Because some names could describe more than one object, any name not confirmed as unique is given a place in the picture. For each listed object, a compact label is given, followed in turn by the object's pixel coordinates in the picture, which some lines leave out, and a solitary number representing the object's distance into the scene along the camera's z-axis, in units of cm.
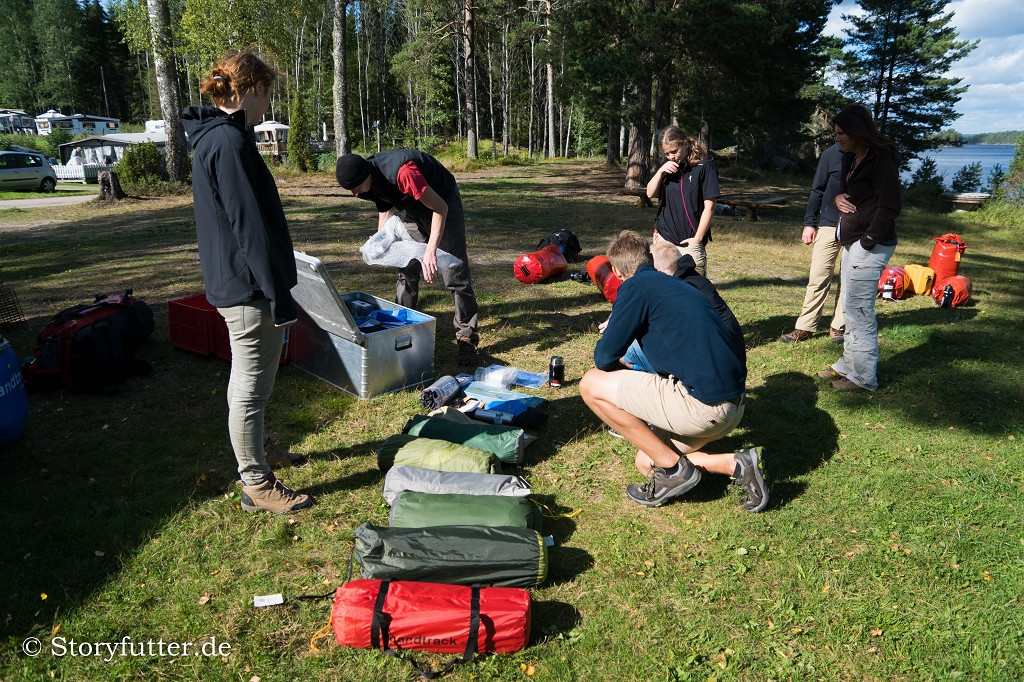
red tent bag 264
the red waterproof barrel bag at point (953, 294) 786
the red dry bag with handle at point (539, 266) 859
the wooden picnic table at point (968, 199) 1883
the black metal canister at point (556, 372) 538
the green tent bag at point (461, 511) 325
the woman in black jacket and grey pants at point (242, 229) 305
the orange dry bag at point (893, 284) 820
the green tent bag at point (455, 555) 288
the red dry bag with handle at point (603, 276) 771
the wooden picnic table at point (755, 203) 1514
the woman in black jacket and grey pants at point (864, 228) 497
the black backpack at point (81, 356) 504
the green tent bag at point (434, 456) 379
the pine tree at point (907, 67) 2888
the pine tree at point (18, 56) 6056
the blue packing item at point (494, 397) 482
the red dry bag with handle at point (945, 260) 841
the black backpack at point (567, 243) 963
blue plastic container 387
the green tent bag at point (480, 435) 409
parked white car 2328
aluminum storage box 476
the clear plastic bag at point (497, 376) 545
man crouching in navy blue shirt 341
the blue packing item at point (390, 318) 568
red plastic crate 562
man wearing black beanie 496
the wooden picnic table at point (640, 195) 1656
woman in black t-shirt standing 549
